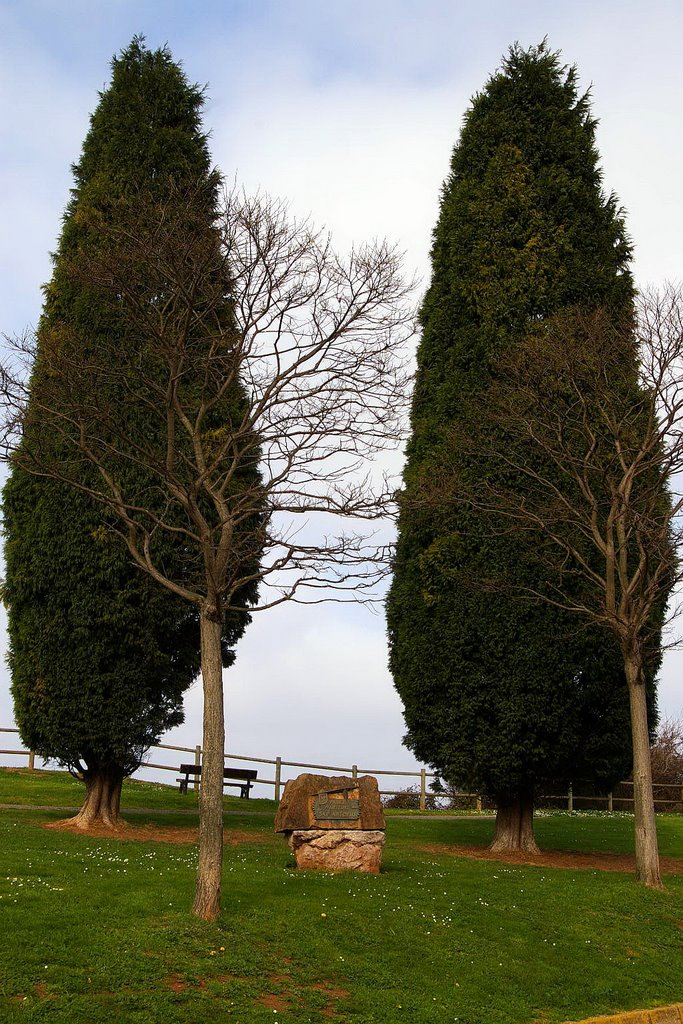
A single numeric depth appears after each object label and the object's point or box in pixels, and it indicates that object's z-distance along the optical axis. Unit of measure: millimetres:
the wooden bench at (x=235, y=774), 27016
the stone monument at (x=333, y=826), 15297
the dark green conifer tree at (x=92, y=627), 19438
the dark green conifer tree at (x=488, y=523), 19547
